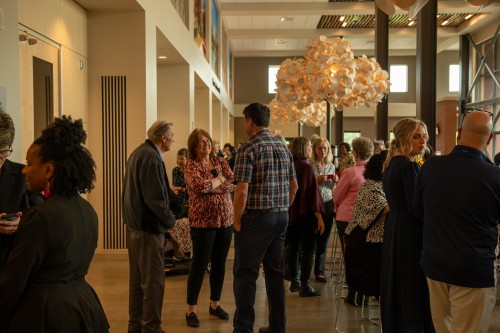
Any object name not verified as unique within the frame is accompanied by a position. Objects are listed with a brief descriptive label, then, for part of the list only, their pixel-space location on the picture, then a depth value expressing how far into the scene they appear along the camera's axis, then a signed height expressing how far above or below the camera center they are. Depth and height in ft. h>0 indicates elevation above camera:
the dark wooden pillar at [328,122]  35.14 +1.83
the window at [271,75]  89.66 +12.72
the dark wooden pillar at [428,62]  19.27 +3.22
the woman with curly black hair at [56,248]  6.36 -1.28
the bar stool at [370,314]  15.96 -5.42
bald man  9.25 -1.42
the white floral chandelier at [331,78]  20.39 +2.85
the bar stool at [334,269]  19.86 -5.08
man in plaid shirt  12.82 -1.58
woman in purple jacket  18.62 -2.55
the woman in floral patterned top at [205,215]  15.25 -2.02
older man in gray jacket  13.17 -1.93
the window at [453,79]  88.74 +11.80
